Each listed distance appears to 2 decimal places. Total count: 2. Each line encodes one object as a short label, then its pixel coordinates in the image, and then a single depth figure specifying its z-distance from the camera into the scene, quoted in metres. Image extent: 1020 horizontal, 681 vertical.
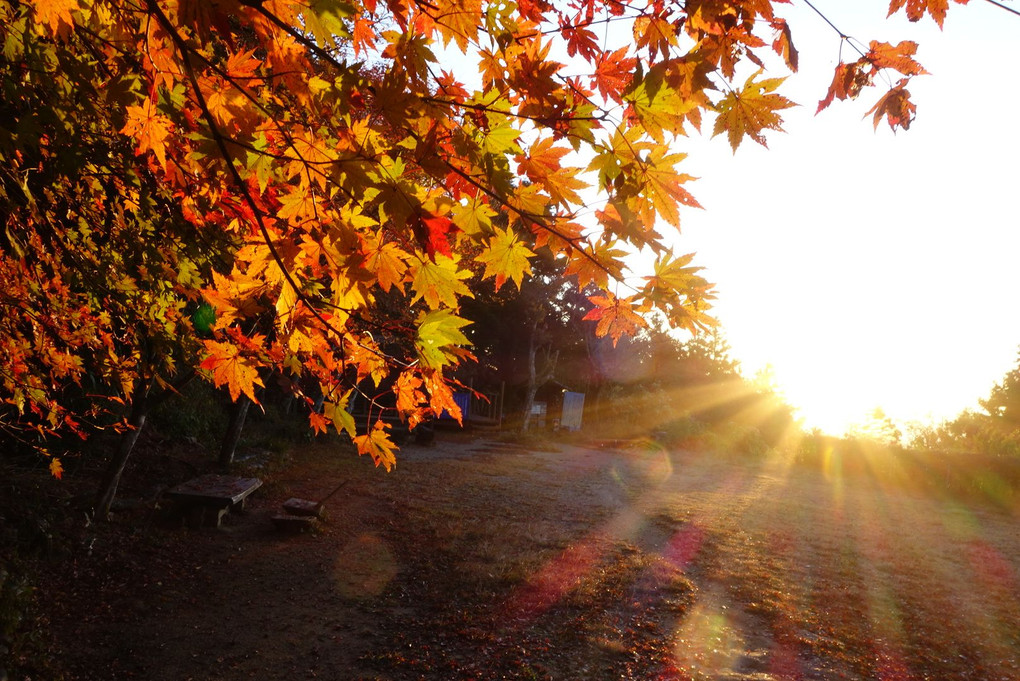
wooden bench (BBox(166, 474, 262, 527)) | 7.12
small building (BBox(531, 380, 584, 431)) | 26.80
